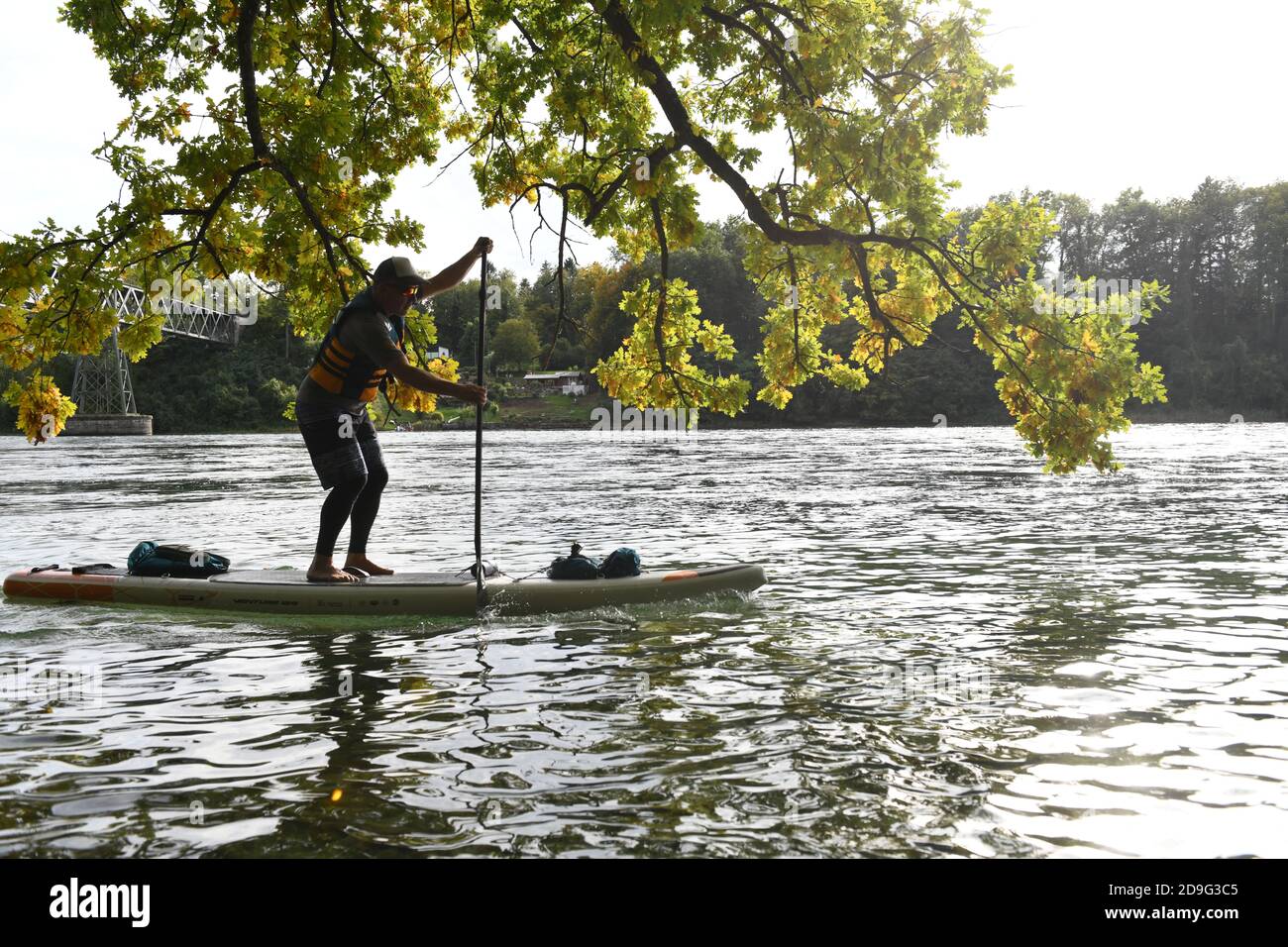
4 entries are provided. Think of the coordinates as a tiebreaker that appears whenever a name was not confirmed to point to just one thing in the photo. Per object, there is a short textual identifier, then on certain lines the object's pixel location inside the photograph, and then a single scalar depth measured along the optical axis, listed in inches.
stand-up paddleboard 418.3
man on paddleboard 387.0
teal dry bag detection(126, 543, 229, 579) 455.2
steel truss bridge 3941.9
